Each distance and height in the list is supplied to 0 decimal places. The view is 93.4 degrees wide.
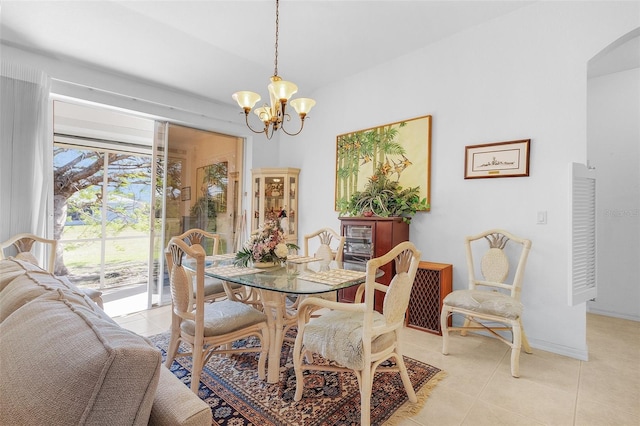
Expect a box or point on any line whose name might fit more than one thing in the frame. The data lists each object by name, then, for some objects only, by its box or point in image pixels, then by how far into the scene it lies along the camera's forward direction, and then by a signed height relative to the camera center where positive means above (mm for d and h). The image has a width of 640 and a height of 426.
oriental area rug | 1720 -1156
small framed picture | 2725 +552
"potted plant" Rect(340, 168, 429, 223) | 3361 +180
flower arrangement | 2309 -253
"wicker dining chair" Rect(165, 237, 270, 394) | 1811 -708
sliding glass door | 3896 +223
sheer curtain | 2695 +553
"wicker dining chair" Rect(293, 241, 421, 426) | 1587 -670
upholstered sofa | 590 -350
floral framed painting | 3338 +718
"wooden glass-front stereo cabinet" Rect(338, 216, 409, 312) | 3244 -258
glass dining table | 1819 -433
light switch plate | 2629 +6
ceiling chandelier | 2188 +878
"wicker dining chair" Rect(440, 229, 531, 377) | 2250 -648
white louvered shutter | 2265 -127
